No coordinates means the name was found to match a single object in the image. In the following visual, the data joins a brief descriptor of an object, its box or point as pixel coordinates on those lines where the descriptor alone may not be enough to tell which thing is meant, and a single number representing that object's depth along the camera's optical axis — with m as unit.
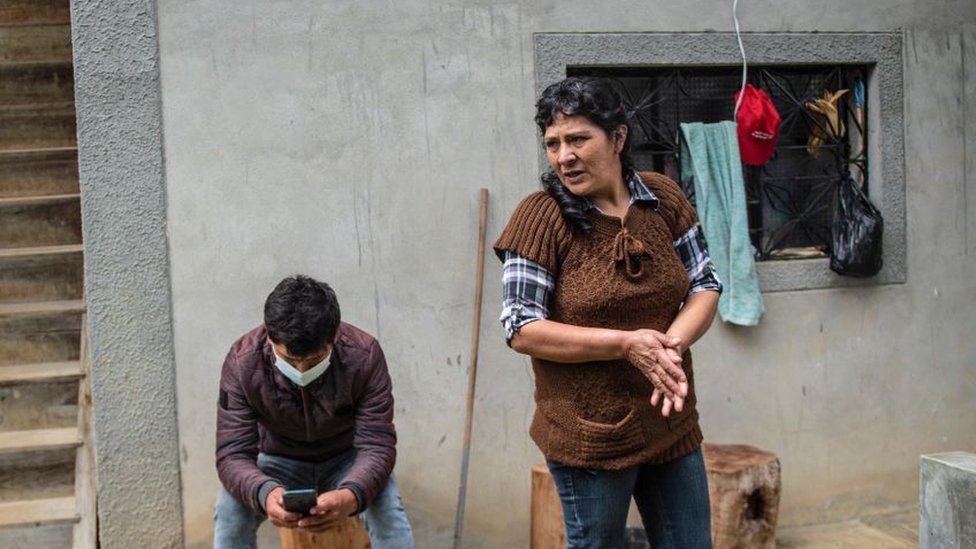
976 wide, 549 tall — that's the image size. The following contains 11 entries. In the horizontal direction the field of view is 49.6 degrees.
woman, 2.72
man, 3.51
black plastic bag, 5.29
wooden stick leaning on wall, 4.84
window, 5.18
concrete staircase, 4.71
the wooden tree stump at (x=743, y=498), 4.62
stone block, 2.84
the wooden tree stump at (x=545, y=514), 4.61
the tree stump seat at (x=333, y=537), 3.77
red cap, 5.16
